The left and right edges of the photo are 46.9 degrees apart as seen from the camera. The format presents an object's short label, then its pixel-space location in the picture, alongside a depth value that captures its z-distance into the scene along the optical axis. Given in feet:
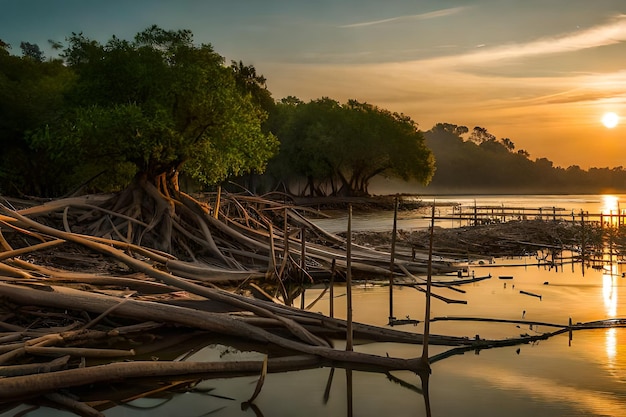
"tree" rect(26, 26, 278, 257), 78.38
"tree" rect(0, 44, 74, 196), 148.15
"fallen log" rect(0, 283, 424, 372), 35.73
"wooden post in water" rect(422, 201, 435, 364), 31.45
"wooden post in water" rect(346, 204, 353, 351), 33.12
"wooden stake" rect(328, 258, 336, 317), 40.79
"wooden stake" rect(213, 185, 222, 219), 75.00
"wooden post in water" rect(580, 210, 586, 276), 84.77
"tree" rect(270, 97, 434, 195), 299.99
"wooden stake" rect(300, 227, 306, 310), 60.80
